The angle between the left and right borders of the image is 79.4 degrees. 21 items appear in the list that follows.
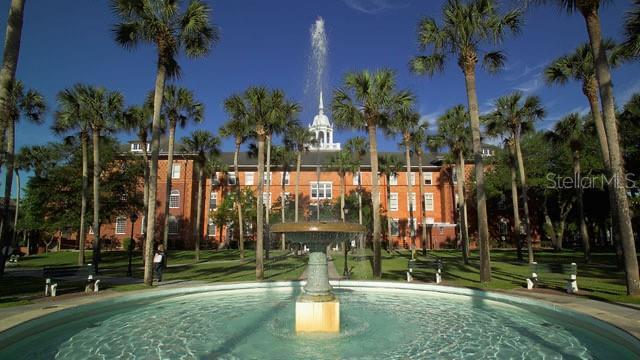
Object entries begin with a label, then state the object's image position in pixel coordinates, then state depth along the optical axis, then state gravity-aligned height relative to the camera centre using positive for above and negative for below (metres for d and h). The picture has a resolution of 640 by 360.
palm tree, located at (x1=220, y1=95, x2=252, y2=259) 19.41 +5.83
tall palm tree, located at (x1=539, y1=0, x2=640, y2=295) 10.99 +2.83
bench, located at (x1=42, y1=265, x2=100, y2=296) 12.72 -1.61
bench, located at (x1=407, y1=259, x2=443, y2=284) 15.36 -2.40
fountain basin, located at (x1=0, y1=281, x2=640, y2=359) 6.13 -2.03
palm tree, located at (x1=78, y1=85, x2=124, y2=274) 24.52 +7.55
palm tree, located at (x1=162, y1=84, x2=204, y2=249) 24.54 +7.87
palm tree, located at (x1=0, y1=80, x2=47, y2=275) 19.48 +6.70
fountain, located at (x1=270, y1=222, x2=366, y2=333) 7.68 -1.13
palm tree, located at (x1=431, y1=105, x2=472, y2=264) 31.31 +7.54
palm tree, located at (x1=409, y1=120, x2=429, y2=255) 34.44 +8.09
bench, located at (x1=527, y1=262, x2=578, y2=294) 13.34 -1.63
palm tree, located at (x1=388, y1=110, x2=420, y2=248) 31.83 +8.15
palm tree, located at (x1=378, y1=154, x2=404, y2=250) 45.03 +7.32
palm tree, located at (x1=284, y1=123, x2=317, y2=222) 37.28 +8.91
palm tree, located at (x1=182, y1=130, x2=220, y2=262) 33.75 +7.43
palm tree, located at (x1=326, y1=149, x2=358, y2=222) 44.94 +7.52
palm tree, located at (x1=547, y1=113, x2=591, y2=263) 27.56 +6.52
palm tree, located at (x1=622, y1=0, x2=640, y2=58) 13.82 +7.02
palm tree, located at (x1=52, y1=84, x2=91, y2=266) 24.45 +7.38
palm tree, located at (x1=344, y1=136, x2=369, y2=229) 43.19 +9.18
